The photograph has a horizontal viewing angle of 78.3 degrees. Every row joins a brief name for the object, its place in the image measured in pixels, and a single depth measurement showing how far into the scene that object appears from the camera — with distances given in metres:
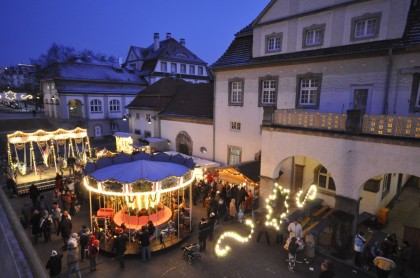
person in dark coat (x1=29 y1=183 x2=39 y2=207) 15.46
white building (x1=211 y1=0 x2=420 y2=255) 9.89
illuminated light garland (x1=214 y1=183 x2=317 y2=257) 11.32
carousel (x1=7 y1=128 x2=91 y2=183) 19.73
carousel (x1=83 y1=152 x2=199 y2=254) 11.05
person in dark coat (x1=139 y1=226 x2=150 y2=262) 10.28
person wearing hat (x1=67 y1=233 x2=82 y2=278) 9.17
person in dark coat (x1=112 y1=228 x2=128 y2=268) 9.94
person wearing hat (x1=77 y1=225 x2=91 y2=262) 10.32
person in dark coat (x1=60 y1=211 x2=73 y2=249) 11.21
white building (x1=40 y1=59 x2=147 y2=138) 36.19
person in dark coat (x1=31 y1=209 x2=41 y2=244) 11.59
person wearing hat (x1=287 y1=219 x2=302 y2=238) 10.35
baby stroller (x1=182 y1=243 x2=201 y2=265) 10.46
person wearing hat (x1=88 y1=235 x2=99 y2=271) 9.67
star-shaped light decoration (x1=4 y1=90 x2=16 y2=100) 44.70
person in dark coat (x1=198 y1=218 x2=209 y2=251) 11.09
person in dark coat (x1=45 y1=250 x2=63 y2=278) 8.65
